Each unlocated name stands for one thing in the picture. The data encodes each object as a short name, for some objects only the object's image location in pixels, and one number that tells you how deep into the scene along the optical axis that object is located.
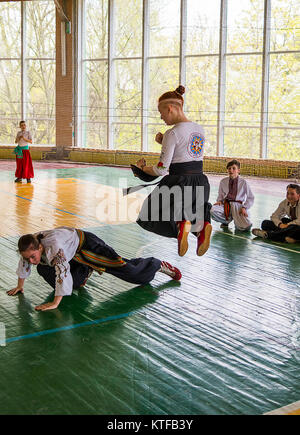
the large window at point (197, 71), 13.80
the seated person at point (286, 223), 6.03
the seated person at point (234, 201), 6.82
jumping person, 3.99
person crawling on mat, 3.66
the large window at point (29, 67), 17.69
